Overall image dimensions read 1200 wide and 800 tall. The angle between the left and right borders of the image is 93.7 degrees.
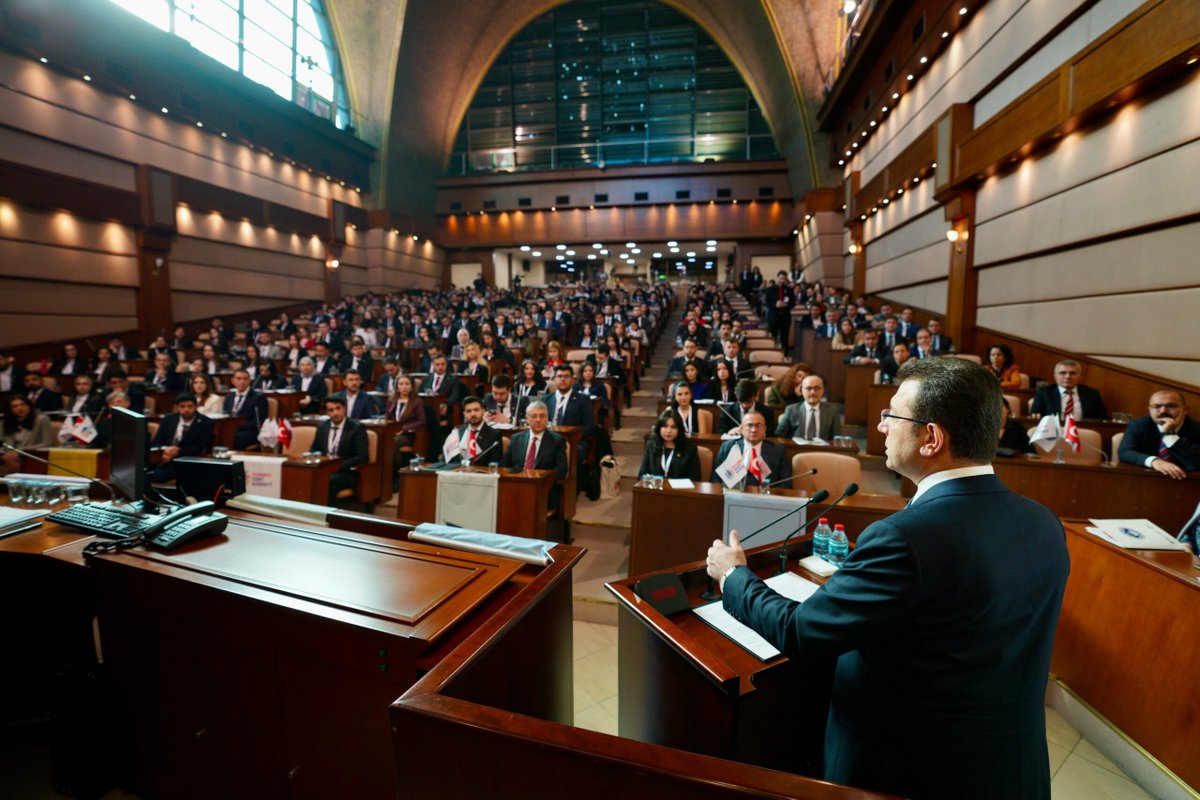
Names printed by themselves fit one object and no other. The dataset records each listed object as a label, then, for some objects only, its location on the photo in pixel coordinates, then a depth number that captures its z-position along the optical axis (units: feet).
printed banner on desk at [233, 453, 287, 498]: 13.70
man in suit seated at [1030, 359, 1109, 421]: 14.89
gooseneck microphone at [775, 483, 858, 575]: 5.81
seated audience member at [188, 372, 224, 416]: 18.88
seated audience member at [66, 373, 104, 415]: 20.53
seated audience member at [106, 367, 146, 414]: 21.18
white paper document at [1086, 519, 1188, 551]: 7.16
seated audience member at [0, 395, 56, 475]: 16.19
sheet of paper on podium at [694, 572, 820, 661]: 4.77
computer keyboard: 6.02
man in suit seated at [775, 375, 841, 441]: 14.26
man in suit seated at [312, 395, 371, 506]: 15.38
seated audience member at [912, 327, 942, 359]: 20.89
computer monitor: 6.21
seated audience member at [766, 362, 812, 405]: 17.85
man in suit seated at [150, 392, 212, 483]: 15.98
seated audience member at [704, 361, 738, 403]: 19.42
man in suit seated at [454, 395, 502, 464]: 14.61
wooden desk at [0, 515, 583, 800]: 4.24
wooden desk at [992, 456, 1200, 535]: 10.45
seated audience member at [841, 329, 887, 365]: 21.19
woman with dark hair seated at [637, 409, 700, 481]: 12.89
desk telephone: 5.73
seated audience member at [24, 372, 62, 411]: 21.62
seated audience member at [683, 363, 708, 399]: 19.44
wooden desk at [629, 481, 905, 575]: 10.48
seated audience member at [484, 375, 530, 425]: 17.13
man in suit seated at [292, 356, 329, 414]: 22.20
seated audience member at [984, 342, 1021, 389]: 18.01
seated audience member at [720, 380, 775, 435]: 15.56
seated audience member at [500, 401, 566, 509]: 13.75
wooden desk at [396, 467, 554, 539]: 11.94
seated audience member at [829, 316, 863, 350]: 24.66
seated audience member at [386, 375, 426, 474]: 17.47
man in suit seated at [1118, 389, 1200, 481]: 10.98
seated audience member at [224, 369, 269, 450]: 19.24
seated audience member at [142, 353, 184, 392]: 24.98
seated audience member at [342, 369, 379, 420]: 18.45
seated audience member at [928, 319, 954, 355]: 21.47
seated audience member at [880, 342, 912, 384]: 19.85
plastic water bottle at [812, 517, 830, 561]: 6.50
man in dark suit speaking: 3.09
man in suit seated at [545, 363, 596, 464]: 17.81
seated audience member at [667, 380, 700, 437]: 15.38
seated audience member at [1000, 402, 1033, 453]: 12.96
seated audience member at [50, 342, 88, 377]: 28.50
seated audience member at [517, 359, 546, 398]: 20.72
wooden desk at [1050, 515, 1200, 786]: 6.12
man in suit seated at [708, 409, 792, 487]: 11.61
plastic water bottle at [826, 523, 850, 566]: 6.23
